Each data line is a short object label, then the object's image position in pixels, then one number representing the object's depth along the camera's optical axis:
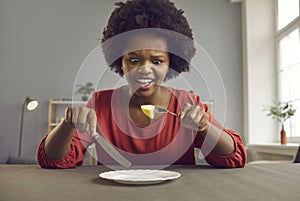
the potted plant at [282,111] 2.99
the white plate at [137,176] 0.58
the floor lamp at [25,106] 3.22
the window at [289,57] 3.15
